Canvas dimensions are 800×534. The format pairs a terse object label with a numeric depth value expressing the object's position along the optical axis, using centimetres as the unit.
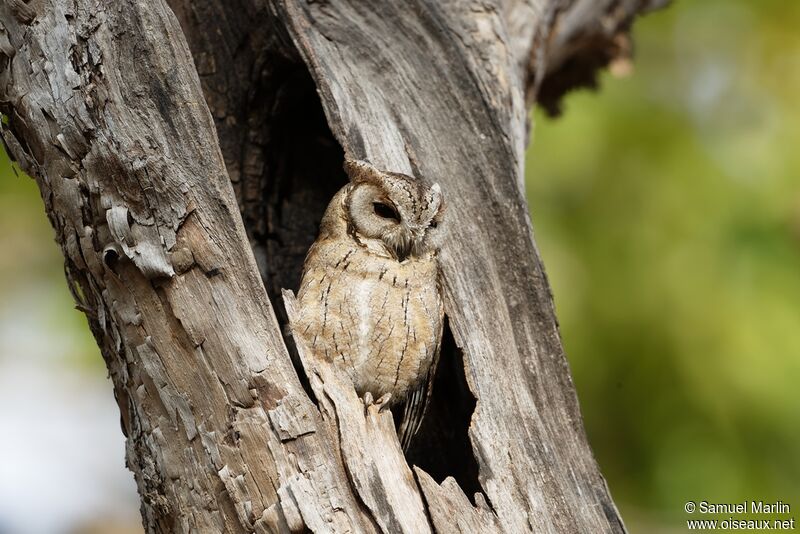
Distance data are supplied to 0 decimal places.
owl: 956
